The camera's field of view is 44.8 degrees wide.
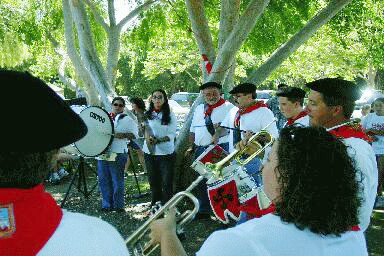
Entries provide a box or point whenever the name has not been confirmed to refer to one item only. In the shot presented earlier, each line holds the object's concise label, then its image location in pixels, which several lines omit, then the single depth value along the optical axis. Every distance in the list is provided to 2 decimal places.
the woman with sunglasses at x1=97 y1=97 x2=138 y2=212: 6.91
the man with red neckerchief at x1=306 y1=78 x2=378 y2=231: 2.84
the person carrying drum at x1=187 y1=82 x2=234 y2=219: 6.28
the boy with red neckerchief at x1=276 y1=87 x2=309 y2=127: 5.20
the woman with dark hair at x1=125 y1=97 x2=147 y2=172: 6.91
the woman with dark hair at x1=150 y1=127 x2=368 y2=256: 1.38
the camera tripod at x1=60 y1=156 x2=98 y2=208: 7.45
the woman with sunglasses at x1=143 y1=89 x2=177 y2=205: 6.65
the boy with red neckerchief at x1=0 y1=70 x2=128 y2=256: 1.18
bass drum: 6.56
